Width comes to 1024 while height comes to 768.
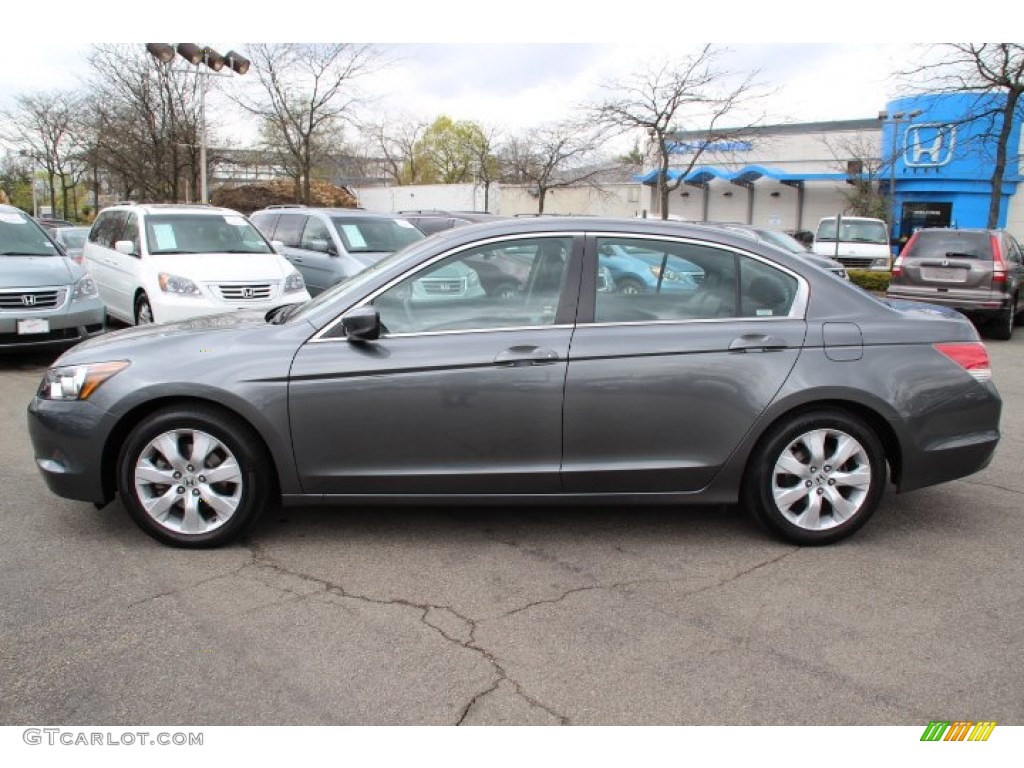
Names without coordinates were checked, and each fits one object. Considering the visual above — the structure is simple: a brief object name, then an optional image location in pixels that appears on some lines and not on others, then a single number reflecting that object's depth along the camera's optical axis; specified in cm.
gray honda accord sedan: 409
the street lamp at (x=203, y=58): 2070
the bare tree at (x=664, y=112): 2433
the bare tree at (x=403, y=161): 6028
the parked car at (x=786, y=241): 1360
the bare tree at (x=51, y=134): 4325
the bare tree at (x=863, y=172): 3469
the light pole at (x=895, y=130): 3165
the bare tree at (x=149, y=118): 2772
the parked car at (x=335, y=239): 1226
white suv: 978
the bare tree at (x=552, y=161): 3080
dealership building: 3366
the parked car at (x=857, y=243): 2070
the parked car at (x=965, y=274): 1248
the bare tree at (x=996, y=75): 1902
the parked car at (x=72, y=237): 2228
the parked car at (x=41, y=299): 884
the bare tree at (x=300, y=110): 2784
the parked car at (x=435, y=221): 1658
